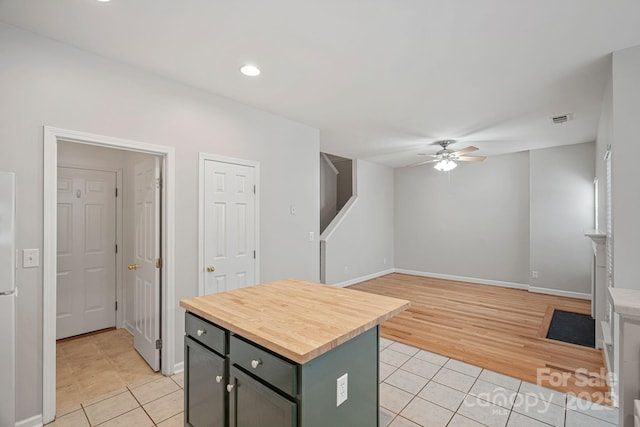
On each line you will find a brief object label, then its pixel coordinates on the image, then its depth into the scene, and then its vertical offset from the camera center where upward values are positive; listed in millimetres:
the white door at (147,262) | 2832 -473
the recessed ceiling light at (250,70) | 2566 +1229
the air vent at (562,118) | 3688 +1195
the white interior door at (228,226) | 3043 -127
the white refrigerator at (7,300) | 1693 -486
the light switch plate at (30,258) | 2057 -299
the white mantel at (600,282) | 3162 -709
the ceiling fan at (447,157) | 4683 +898
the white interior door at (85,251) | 3512 -451
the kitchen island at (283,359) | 1276 -687
